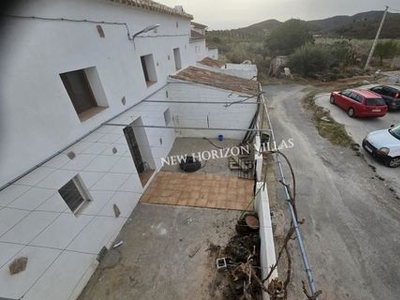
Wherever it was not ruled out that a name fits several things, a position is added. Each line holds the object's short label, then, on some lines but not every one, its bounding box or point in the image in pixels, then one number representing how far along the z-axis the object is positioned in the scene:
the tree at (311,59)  22.59
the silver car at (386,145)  7.96
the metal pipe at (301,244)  2.26
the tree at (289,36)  29.20
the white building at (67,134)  3.03
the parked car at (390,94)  12.75
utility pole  22.91
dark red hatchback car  11.74
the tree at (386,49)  25.31
